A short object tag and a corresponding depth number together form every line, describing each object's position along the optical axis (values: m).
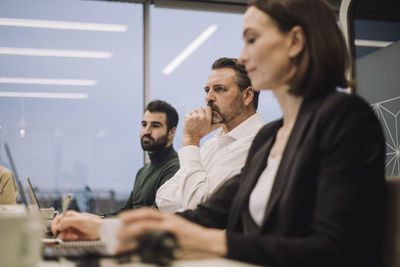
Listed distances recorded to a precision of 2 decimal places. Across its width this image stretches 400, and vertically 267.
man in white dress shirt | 2.00
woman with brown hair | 0.88
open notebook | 0.81
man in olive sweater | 3.37
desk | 0.79
